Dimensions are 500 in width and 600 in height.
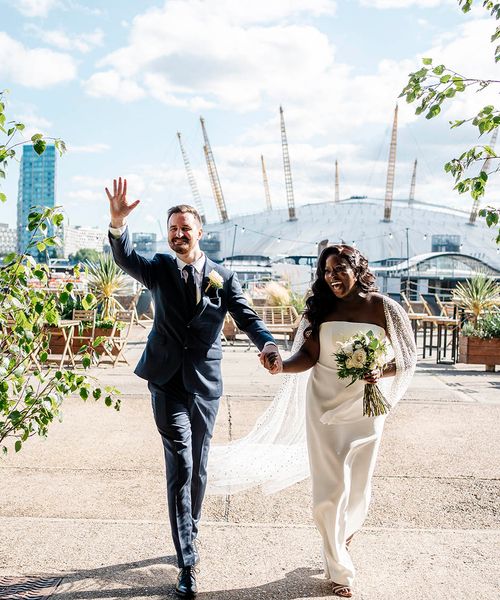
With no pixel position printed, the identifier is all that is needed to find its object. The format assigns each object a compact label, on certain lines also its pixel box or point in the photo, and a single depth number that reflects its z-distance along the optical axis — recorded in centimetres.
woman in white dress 375
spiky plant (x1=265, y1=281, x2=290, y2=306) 1736
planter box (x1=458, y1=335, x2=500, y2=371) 1258
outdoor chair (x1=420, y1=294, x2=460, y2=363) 1352
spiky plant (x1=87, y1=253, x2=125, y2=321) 1492
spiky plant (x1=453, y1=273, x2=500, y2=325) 1421
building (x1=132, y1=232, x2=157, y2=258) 13338
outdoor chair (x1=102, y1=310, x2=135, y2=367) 1209
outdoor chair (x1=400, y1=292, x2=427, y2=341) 1468
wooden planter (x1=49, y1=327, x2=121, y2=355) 1205
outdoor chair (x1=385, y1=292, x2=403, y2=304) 2438
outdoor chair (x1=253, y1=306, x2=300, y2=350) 1514
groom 381
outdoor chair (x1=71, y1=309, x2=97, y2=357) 1225
